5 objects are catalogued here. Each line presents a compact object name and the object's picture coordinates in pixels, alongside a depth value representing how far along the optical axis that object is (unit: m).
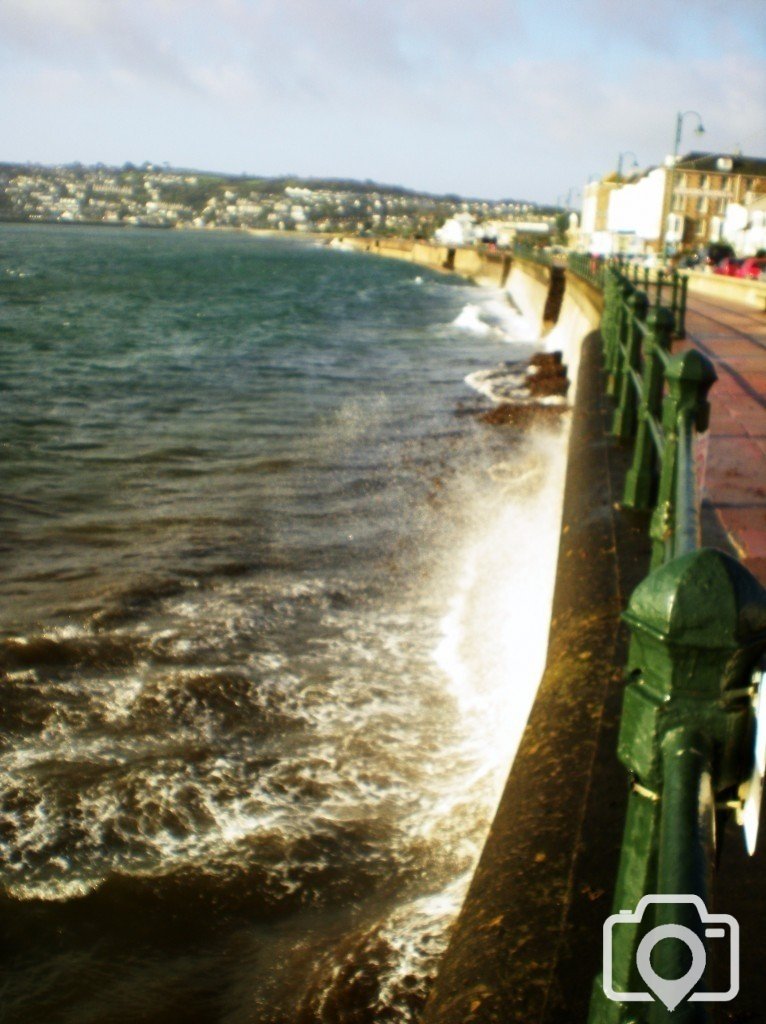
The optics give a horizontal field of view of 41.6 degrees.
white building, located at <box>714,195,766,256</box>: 48.22
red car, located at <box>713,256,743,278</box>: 33.69
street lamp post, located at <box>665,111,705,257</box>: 35.75
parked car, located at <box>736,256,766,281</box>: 30.38
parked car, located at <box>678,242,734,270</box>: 40.84
